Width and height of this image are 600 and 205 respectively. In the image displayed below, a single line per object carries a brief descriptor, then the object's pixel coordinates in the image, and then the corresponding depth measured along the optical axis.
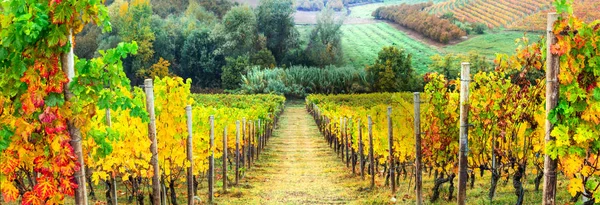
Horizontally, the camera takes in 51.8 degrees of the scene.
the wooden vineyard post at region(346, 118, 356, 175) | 14.66
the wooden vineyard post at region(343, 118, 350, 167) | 16.06
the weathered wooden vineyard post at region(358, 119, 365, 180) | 13.33
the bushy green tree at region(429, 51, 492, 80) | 63.66
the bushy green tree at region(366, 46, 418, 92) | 59.12
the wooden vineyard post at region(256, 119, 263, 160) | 19.14
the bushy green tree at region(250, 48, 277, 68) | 65.50
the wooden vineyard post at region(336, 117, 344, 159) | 17.50
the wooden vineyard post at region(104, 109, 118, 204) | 7.92
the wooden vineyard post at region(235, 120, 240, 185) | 12.90
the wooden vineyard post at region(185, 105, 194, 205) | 8.82
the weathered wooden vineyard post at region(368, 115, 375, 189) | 11.79
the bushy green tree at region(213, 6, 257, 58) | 67.25
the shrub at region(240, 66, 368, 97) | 56.75
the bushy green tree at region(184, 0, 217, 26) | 90.00
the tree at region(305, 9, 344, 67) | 70.31
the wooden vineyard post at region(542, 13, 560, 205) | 5.46
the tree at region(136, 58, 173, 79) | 65.50
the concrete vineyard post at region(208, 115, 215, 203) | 10.48
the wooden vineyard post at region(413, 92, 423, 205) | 8.51
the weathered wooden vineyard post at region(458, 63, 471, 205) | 6.84
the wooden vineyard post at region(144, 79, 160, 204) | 6.78
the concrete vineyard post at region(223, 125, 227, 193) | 11.74
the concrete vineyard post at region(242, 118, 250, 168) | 14.93
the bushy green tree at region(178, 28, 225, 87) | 68.50
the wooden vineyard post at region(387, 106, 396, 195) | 10.55
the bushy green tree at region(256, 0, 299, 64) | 68.62
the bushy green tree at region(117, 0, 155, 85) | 68.69
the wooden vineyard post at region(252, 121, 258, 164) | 17.80
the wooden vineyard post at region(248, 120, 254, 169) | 16.34
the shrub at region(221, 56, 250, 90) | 64.56
